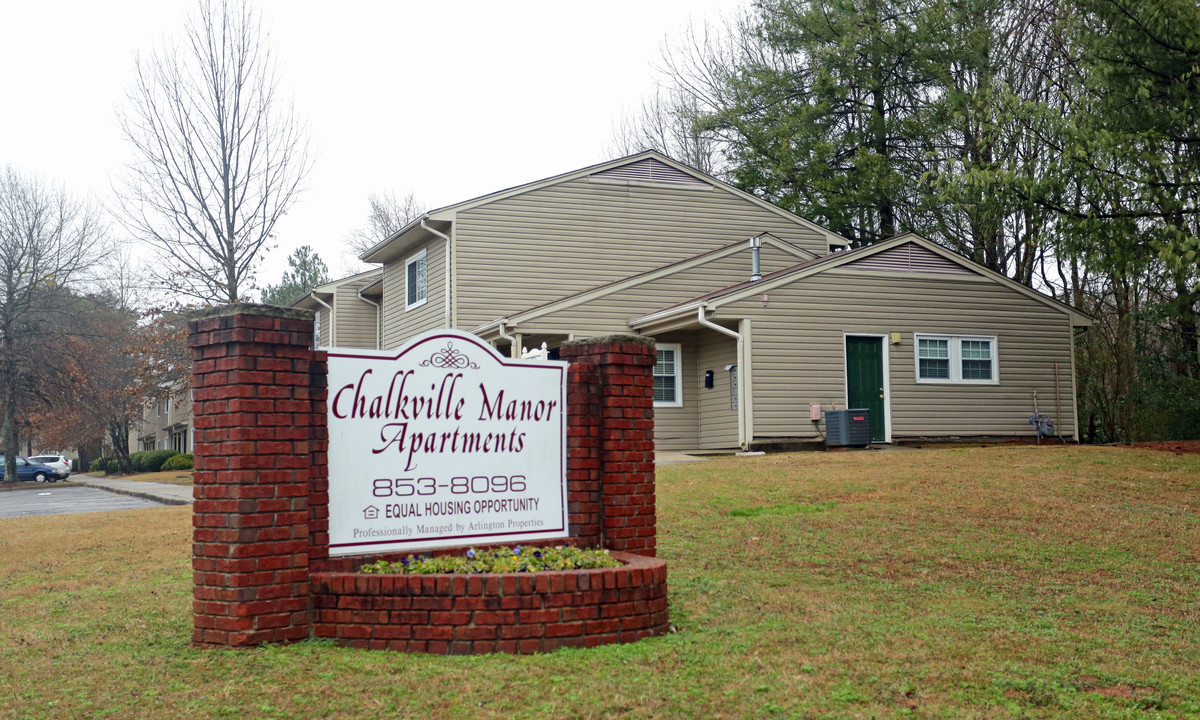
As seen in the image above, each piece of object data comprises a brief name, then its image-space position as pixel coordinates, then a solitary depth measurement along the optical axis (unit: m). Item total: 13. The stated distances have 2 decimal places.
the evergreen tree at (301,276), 59.31
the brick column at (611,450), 7.33
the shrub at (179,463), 37.69
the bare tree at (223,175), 25.55
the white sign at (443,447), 6.46
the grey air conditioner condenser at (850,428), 18.69
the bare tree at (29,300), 36.62
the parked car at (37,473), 42.22
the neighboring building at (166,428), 53.56
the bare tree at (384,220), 49.28
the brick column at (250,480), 5.93
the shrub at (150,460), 44.66
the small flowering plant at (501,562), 6.28
